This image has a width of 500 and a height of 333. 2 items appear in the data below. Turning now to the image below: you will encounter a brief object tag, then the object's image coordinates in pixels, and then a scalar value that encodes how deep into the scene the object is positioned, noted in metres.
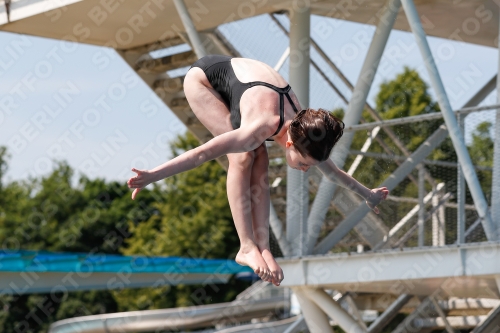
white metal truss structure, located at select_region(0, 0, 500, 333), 10.16
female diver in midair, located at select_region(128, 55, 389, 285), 4.64
